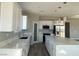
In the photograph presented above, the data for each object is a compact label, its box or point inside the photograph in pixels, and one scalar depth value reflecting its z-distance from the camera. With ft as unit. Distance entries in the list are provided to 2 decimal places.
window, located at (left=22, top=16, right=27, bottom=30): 16.41
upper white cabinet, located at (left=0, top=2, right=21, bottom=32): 5.56
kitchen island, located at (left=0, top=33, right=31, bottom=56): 3.37
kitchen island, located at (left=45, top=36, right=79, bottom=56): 5.12
